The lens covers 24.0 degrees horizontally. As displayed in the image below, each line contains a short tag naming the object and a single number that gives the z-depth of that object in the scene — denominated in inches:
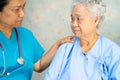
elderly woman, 66.2
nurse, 68.7
